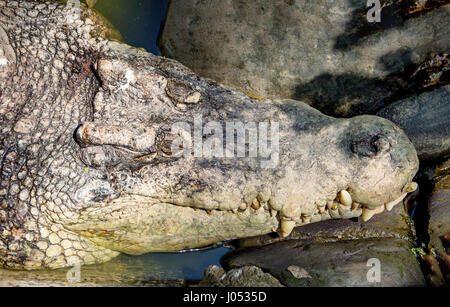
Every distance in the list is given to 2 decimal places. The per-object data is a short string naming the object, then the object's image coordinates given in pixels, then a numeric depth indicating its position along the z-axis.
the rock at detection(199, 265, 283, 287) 3.00
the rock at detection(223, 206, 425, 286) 2.97
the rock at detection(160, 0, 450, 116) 3.40
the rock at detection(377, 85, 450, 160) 3.35
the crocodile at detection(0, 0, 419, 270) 2.76
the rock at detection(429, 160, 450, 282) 3.07
